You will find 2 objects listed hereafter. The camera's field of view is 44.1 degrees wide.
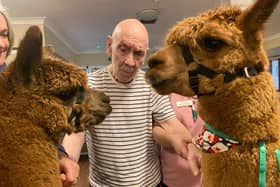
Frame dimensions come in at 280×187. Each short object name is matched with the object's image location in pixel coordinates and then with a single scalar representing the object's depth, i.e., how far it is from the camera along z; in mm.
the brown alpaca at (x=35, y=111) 869
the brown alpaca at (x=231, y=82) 912
